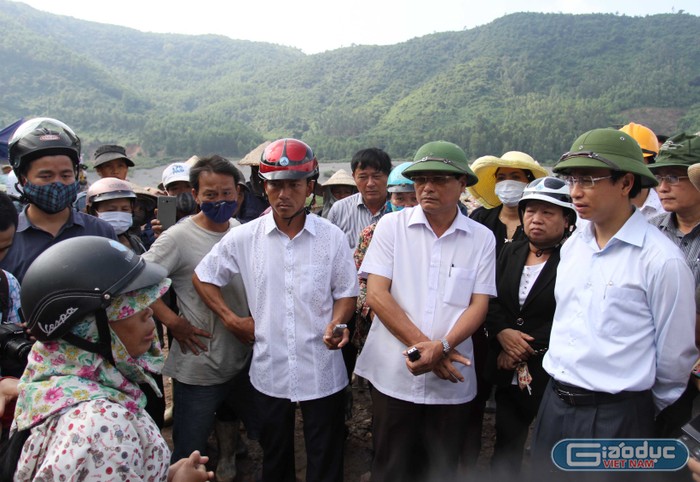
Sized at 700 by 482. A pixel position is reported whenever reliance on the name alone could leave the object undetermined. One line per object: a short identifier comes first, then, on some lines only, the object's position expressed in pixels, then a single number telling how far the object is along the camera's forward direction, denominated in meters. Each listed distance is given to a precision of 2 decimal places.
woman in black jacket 3.29
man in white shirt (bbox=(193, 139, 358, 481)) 3.05
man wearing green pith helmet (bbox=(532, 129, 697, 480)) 2.42
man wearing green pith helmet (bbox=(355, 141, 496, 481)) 3.01
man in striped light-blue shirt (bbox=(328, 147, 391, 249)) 4.95
